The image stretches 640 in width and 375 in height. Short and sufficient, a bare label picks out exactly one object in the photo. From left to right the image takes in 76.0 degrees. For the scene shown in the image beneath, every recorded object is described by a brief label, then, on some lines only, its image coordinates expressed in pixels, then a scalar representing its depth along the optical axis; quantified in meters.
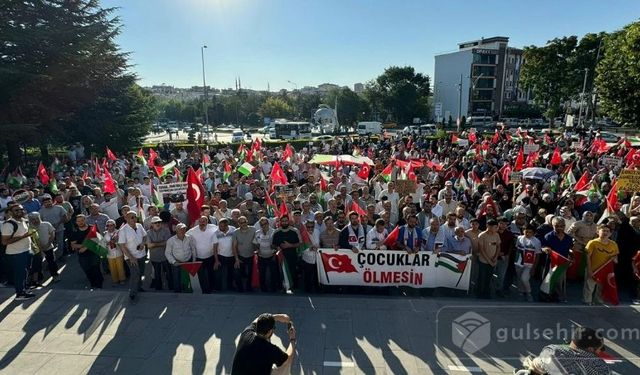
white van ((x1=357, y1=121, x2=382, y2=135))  53.41
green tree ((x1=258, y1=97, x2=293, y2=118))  83.00
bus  51.55
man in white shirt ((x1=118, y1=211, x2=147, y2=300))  7.39
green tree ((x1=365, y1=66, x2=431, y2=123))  71.06
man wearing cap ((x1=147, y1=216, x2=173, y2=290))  7.62
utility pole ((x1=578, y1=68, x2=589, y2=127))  48.84
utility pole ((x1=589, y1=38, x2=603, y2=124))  48.97
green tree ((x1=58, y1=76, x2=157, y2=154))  26.14
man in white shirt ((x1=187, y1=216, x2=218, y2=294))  7.48
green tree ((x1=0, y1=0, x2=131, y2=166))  20.33
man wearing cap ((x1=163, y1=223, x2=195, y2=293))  7.31
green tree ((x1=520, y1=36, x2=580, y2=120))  55.19
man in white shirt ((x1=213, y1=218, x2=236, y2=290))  7.61
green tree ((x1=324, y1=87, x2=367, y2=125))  71.31
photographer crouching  3.51
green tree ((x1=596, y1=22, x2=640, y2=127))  21.52
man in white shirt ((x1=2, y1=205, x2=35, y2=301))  7.09
